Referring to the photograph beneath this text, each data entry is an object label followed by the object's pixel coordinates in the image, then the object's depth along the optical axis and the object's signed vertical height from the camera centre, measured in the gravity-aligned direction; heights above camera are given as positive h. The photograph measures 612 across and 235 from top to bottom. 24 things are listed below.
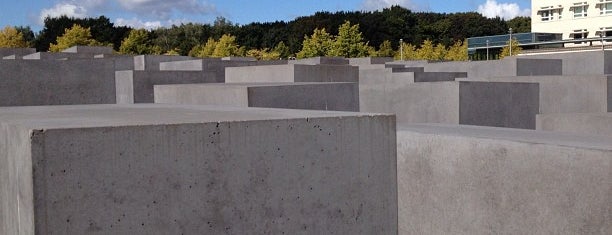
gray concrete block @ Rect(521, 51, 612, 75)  15.04 +0.71
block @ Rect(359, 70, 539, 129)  8.24 -0.06
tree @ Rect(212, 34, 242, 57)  44.28 +3.30
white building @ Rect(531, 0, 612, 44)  55.86 +6.46
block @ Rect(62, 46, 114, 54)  26.00 +1.99
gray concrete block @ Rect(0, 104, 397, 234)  2.62 -0.29
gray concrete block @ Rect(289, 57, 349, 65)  21.13 +1.20
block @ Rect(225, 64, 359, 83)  10.36 +0.41
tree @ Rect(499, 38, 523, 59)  46.86 +3.20
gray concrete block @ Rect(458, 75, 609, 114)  9.67 +0.04
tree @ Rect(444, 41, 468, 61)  51.41 +3.20
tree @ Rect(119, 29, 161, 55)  47.01 +3.83
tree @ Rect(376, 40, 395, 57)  59.79 +4.13
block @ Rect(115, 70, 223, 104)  10.16 +0.29
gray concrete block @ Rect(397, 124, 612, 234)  3.84 -0.52
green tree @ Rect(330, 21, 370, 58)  43.94 +3.38
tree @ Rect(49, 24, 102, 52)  40.84 +3.71
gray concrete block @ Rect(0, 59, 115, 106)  9.07 +0.28
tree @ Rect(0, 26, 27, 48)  41.72 +4.02
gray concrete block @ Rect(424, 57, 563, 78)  14.80 +0.63
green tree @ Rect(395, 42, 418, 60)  55.83 +3.66
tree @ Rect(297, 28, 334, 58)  44.62 +3.28
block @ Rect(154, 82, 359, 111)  6.43 +0.04
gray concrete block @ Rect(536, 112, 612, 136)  6.07 -0.24
